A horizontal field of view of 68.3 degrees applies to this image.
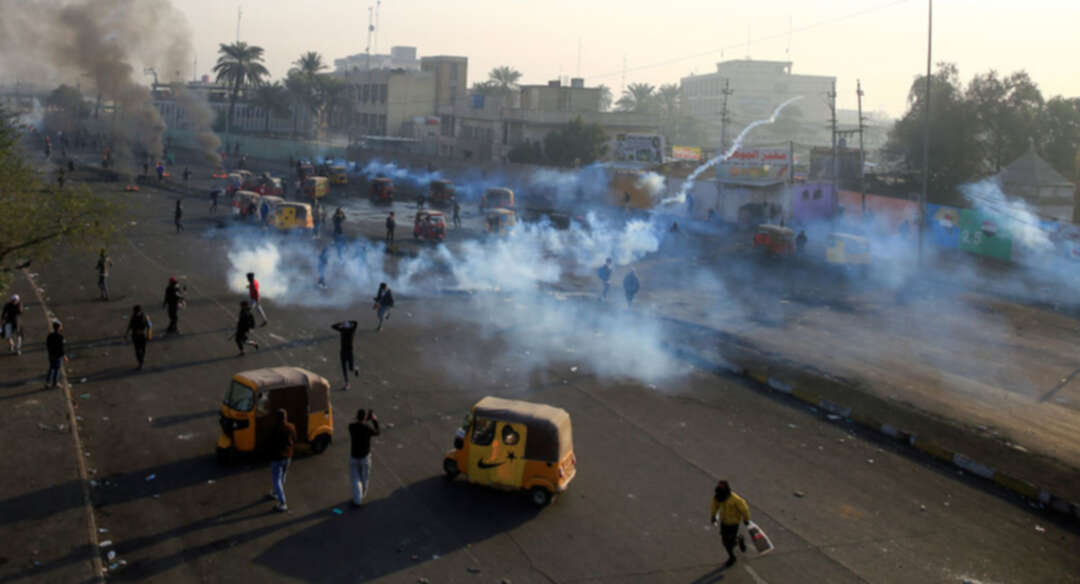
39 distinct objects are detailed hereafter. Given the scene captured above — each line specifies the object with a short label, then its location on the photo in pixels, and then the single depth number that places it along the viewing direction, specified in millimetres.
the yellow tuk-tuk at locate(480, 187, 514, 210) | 46750
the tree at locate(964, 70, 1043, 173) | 51906
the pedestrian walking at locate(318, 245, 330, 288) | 24688
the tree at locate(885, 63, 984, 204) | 49219
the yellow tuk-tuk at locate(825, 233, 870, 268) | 34406
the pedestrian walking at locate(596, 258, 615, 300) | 24969
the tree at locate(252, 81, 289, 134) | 93375
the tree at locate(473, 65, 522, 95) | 112250
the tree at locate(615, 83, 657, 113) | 108000
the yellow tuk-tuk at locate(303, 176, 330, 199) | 49528
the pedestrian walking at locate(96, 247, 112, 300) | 21489
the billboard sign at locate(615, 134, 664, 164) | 60000
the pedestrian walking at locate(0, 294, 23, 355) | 15781
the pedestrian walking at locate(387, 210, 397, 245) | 34344
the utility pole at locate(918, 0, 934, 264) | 31984
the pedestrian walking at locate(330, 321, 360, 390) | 14891
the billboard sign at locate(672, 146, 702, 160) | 60194
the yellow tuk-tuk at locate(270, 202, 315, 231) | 36156
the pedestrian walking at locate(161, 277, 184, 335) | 18219
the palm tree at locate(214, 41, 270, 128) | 82500
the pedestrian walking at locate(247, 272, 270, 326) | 19062
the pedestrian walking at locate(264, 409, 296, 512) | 9664
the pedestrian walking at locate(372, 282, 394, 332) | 19730
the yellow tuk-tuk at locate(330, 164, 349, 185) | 62156
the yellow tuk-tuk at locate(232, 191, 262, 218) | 39878
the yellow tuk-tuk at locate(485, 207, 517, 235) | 38562
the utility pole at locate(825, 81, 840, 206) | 45594
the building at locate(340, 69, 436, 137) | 92312
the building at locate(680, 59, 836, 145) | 160250
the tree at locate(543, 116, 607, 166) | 66938
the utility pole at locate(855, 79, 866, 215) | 40578
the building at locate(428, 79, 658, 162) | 72312
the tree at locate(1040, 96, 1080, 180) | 53844
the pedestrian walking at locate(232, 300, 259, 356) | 16625
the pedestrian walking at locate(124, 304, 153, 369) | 15172
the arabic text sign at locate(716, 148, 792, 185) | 46312
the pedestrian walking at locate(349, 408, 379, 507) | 9812
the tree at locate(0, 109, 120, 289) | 15250
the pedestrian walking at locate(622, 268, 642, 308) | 23609
